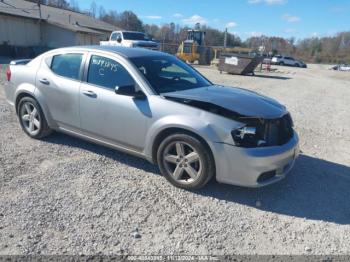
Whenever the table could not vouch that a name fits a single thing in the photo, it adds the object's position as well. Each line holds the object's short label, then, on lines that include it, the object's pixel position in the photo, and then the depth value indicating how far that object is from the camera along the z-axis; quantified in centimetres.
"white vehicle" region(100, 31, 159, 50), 2425
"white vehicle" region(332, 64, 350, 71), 5984
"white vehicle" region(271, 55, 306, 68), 5312
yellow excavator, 3241
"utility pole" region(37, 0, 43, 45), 3033
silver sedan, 370
